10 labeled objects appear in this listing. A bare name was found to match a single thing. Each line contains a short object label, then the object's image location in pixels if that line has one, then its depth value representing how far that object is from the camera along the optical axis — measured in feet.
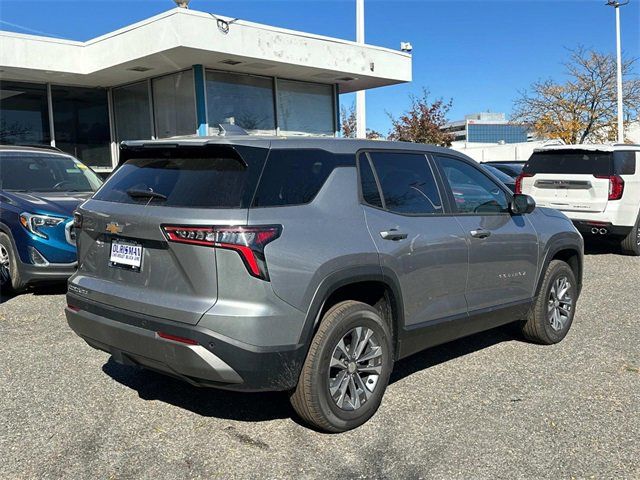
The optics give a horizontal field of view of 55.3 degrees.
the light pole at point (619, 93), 102.42
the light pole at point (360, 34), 51.19
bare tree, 115.34
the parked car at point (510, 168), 50.30
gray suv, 10.60
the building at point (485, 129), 457.96
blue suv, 22.11
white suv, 32.73
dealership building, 39.11
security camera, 55.47
